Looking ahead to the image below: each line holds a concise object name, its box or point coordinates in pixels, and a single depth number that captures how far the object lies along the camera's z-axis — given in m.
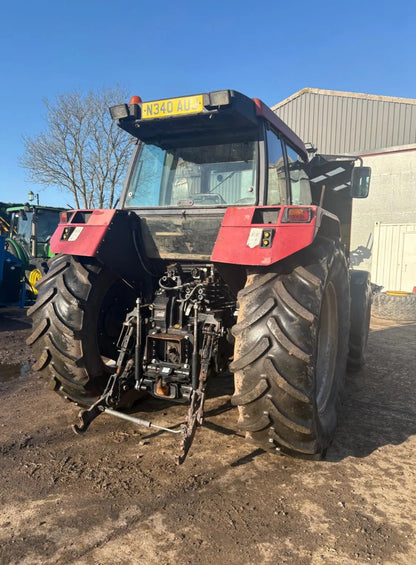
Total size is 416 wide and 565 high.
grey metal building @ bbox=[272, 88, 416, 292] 12.39
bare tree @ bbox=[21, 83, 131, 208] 18.55
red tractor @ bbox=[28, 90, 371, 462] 2.59
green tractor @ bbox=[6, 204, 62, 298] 10.02
